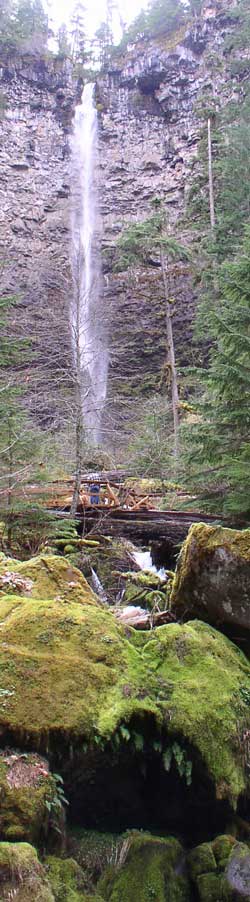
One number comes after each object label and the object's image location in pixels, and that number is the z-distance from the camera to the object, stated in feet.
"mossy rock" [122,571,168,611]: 21.62
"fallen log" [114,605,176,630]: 15.96
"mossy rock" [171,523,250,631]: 13.46
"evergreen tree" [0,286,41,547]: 28.94
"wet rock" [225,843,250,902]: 9.29
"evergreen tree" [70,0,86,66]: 111.14
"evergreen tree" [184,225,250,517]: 25.64
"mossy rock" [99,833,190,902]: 9.33
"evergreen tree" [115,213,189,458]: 66.39
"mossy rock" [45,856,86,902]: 8.62
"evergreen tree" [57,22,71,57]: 110.39
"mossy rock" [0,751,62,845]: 8.74
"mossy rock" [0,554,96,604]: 14.14
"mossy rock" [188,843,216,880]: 9.86
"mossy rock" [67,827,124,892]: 9.55
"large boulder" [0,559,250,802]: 10.02
